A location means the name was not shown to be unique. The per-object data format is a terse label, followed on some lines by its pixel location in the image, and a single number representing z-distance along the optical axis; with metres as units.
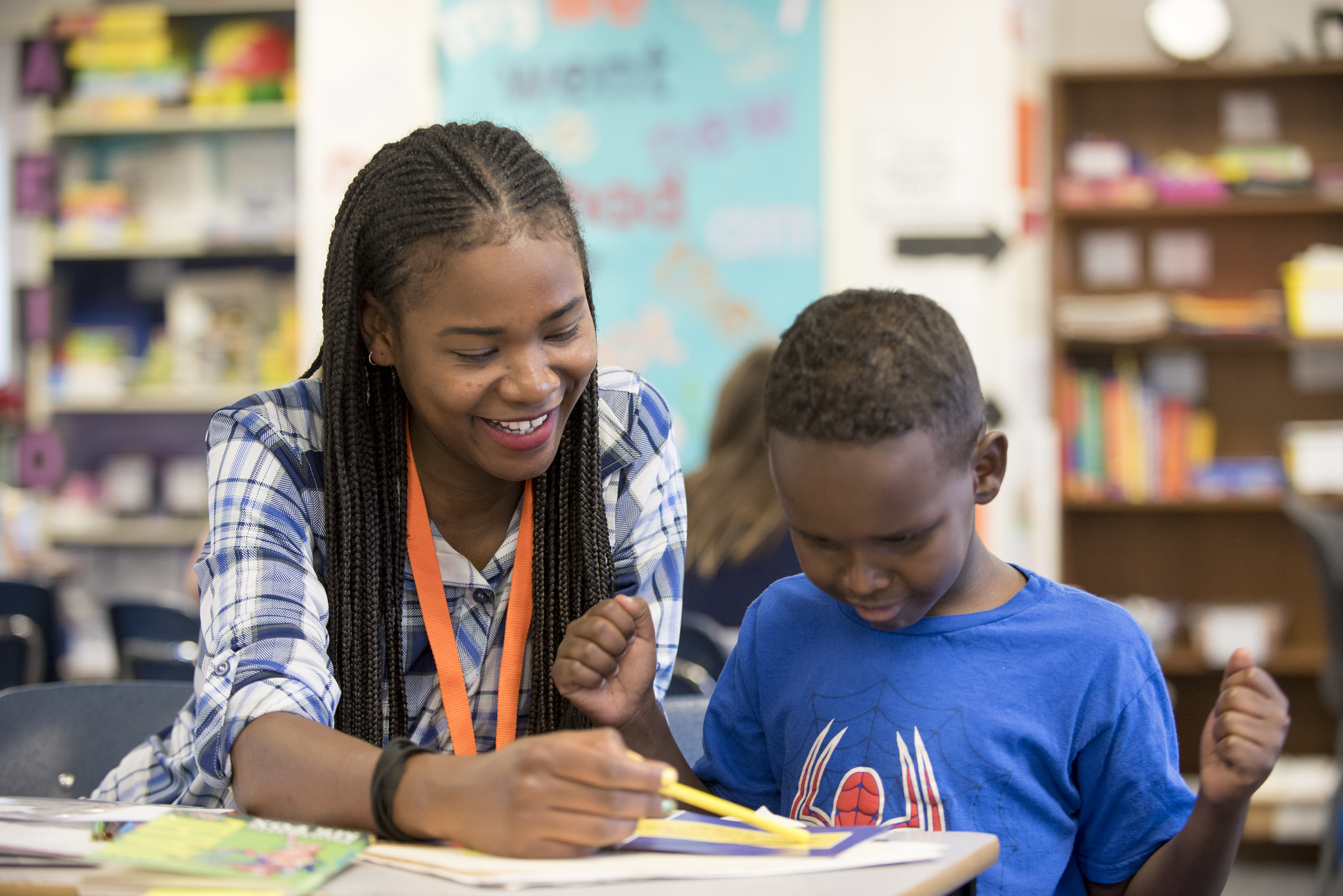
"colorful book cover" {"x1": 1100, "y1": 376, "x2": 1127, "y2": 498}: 4.25
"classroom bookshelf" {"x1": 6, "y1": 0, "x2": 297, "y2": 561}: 4.36
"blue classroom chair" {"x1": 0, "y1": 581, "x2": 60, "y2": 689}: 2.86
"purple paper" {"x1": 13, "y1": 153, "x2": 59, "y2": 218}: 4.48
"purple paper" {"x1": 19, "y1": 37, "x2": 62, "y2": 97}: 4.46
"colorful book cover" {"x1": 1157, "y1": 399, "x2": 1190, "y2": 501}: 4.25
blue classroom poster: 3.43
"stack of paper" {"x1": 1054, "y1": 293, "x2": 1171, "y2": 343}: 4.18
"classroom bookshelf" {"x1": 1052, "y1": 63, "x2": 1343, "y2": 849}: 4.33
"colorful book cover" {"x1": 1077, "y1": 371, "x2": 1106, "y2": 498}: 4.28
